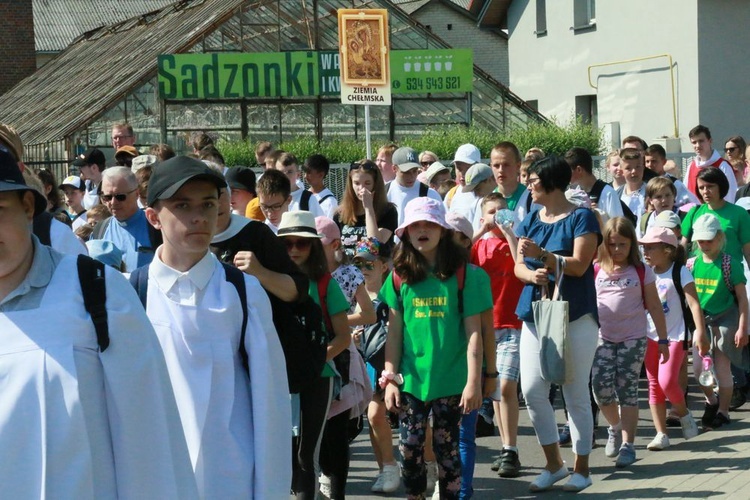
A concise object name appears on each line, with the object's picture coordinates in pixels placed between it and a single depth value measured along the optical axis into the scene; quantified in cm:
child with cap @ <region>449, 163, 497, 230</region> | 993
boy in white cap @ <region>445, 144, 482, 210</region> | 1138
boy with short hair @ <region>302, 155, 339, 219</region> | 1110
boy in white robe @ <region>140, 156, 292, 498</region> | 386
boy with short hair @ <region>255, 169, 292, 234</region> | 767
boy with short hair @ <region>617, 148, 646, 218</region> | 1137
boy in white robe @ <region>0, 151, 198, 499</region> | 287
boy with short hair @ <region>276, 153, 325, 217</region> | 1023
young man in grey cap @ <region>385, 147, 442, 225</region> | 1148
